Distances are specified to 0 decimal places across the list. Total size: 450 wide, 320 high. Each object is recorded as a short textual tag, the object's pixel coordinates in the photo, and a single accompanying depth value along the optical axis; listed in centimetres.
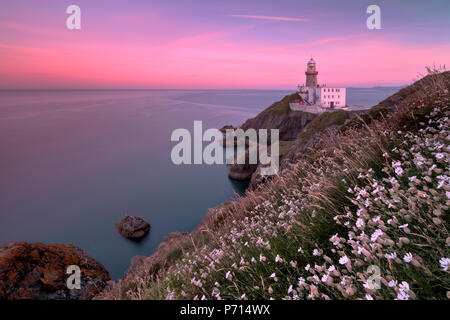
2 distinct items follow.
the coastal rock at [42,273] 976
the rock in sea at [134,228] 2674
